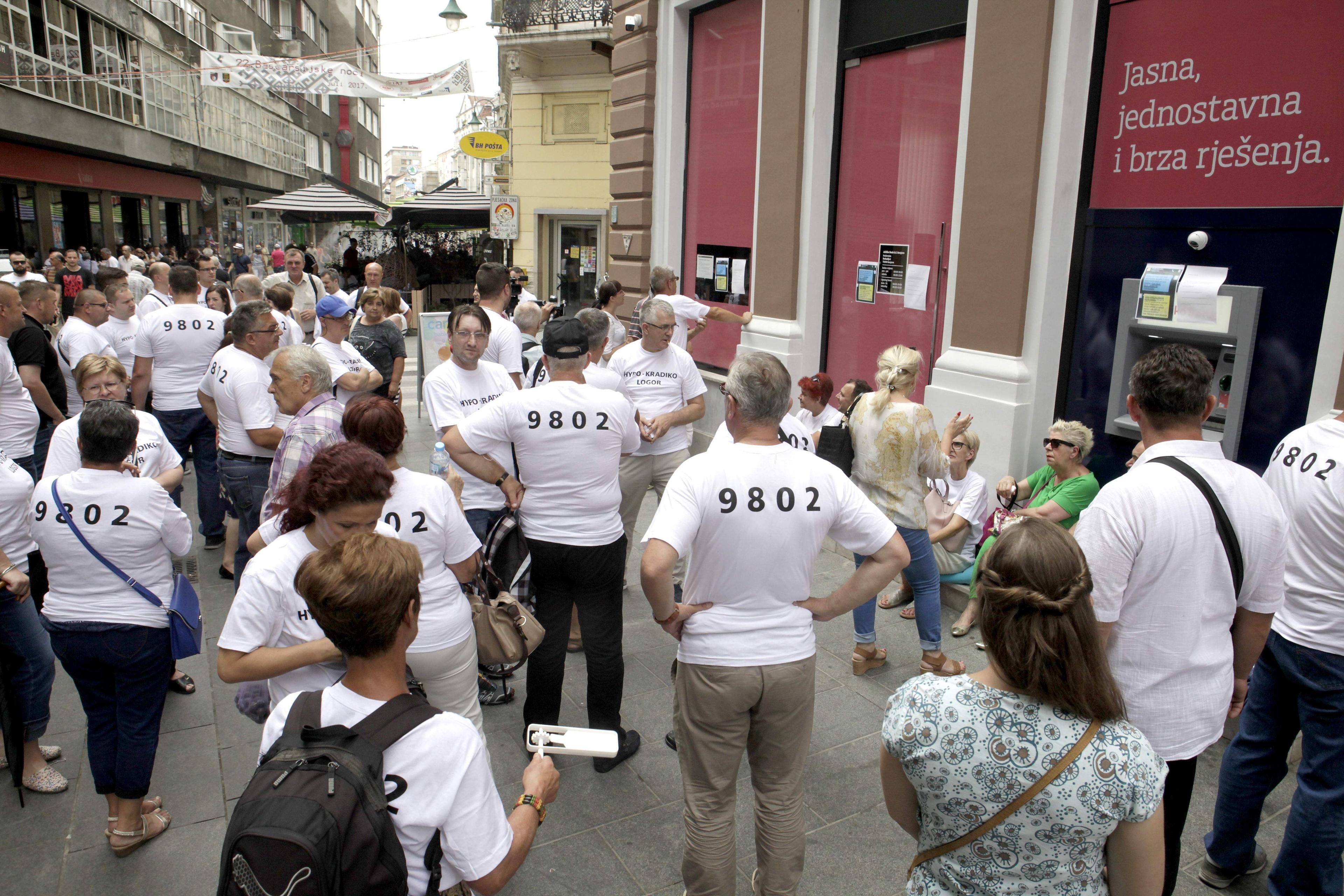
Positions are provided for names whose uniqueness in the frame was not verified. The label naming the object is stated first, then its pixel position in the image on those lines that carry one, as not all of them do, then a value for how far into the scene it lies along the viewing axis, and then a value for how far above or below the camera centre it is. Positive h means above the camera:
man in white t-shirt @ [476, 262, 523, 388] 5.93 -0.44
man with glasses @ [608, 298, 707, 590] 5.40 -0.79
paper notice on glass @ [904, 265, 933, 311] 6.46 -0.11
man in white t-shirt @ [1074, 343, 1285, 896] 2.42 -0.77
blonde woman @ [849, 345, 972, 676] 4.32 -0.93
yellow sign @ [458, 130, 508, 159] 17.92 +2.25
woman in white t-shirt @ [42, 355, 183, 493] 3.70 -0.83
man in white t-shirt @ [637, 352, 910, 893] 2.61 -1.00
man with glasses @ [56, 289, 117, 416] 6.43 -0.62
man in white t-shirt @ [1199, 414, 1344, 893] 2.77 -1.29
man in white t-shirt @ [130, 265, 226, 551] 6.18 -0.87
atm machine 4.28 -0.30
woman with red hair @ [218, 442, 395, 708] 2.33 -0.84
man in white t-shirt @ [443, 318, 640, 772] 3.57 -0.92
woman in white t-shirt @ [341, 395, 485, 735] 2.79 -0.93
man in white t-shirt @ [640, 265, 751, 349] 7.74 -0.36
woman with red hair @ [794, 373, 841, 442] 4.80 -0.72
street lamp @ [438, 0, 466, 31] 17.16 +4.57
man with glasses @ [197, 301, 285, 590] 4.81 -0.84
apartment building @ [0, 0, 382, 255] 20.81 +3.67
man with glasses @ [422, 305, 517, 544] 4.54 -0.68
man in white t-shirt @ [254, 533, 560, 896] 1.64 -0.89
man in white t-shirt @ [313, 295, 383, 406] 5.64 -0.64
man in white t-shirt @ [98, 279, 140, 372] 6.79 -0.58
